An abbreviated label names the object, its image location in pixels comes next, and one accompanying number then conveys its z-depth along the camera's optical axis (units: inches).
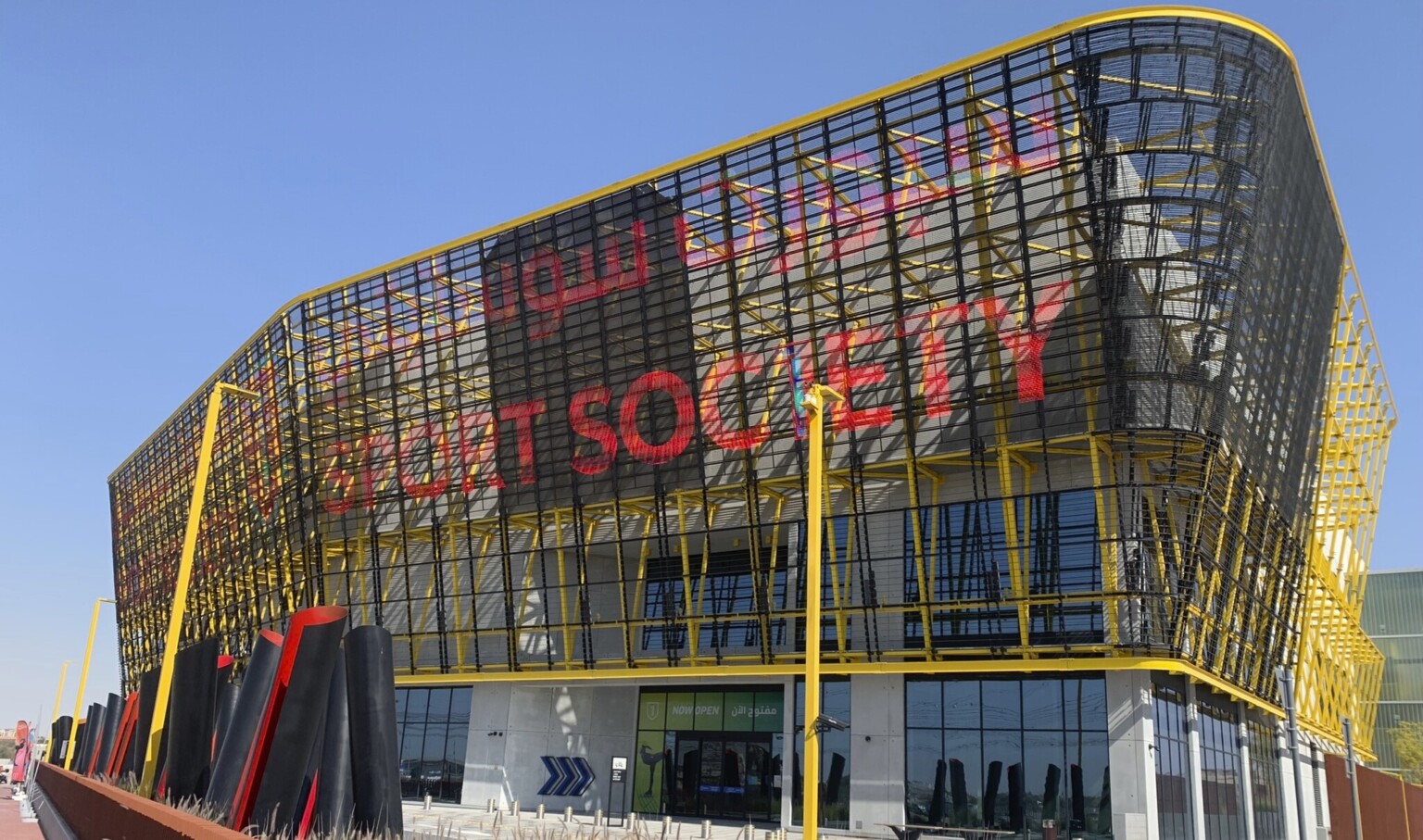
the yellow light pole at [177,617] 930.7
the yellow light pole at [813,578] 672.1
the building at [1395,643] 3021.7
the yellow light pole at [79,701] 2069.4
